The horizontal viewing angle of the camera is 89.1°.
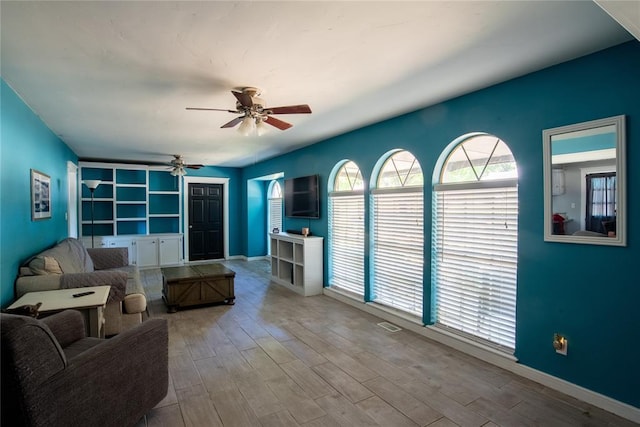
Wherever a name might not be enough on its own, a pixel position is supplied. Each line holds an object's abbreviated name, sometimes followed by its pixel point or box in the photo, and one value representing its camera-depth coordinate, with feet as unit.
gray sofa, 9.77
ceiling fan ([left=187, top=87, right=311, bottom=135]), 9.03
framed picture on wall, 10.92
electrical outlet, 8.20
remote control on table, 8.85
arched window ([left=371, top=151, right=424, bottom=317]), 12.50
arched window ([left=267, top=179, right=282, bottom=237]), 27.08
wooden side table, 7.99
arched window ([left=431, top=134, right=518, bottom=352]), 9.67
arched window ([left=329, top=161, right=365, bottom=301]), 15.52
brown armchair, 4.63
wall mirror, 7.32
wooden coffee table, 14.67
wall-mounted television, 18.28
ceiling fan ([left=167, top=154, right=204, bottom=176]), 20.93
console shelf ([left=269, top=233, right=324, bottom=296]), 17.28
